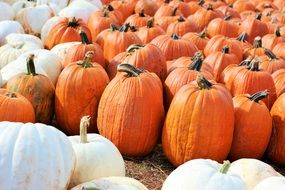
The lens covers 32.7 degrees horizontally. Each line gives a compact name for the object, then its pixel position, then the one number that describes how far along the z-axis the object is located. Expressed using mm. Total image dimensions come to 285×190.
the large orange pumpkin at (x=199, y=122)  3195
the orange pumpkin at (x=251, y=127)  3371
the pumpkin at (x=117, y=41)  4480
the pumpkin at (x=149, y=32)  4946
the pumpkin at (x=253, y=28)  5996
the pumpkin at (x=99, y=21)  5352
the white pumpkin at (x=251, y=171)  2439
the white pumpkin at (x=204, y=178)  2102
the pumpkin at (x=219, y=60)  4348
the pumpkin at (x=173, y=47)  4484
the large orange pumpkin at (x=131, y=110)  3340
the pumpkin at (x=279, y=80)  3998
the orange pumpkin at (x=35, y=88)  3533
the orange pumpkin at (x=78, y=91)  3598
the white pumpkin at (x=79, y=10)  5832
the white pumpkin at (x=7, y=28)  4945
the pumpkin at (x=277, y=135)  3514
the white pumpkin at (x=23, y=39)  4584
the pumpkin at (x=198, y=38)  5109
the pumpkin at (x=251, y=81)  3826
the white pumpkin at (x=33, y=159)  1997
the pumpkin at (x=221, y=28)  5762
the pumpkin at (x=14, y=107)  3229
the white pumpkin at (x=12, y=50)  4293
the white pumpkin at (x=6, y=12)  5598
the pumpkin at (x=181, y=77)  3639
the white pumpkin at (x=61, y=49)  4320
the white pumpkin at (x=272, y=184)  2121
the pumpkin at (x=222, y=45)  4797
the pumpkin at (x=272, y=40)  5469
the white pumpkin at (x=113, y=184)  2027
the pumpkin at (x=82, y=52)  4090
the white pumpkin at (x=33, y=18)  5629
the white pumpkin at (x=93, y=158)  2391
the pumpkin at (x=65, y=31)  4840
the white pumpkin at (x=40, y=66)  3799
